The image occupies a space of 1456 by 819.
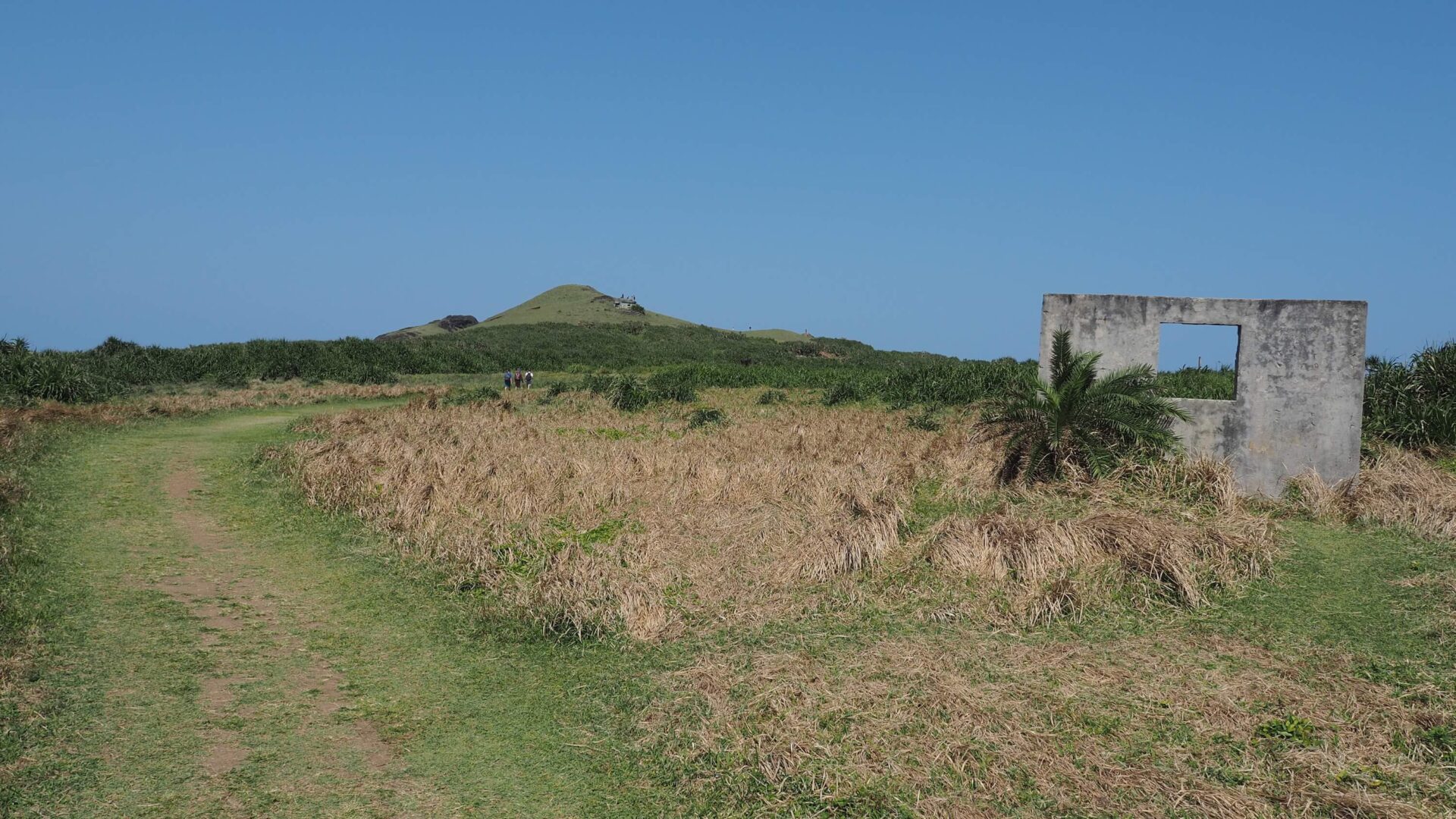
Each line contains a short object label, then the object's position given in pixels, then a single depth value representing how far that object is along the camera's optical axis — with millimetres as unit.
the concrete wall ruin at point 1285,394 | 12539
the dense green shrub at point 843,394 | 26375
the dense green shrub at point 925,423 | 19827
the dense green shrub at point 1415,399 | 16062
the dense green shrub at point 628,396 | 24891
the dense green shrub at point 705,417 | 20328
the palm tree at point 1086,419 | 12281
